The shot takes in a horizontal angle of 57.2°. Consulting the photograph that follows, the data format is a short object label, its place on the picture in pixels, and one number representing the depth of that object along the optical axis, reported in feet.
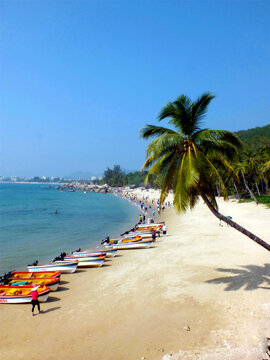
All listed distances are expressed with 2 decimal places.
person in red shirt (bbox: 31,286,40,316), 33.78
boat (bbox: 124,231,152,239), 81.97
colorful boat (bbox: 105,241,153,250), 67.92
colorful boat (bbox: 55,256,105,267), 54.08
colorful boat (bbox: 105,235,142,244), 72.39
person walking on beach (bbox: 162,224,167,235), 84.96
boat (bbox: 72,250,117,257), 59.98
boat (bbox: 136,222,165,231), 94.58
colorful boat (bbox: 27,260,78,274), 51.31
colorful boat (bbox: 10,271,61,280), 46.85
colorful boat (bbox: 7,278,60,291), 42.24
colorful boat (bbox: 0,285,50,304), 37.63
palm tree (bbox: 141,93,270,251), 31.09
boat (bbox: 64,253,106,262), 54.70
